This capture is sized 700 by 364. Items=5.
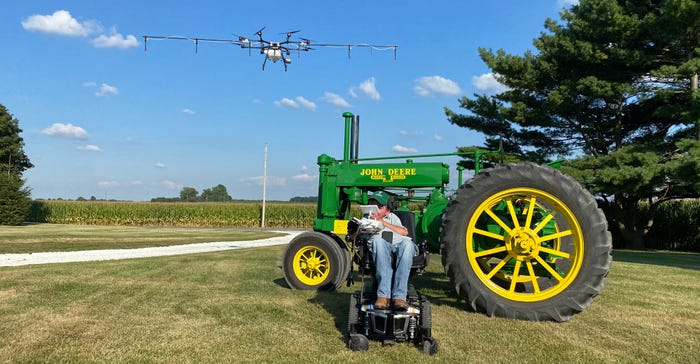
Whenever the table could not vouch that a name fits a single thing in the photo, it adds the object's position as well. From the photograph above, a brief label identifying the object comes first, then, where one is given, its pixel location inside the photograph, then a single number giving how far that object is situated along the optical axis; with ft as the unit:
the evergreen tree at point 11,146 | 128.88
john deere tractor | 12.32
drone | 75.36
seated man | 12.51
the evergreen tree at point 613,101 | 48.67
